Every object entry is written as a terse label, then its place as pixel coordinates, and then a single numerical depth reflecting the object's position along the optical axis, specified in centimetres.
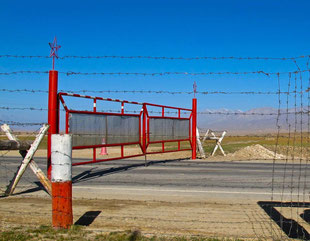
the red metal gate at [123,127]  1060
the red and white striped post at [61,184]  580
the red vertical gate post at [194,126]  1858
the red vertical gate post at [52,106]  933
